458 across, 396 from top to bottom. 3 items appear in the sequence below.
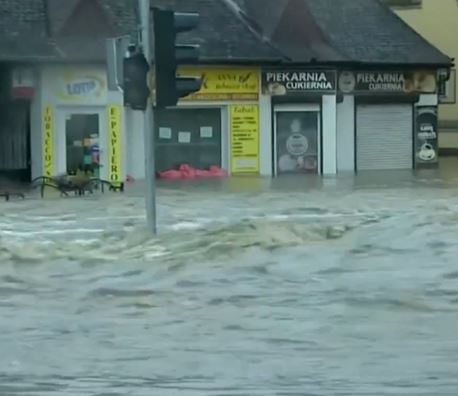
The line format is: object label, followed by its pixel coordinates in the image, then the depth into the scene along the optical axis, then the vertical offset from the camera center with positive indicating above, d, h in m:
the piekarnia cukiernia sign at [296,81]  42.59 +0.92
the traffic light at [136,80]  18.48 +0.45
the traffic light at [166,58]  18.31 +0.73
